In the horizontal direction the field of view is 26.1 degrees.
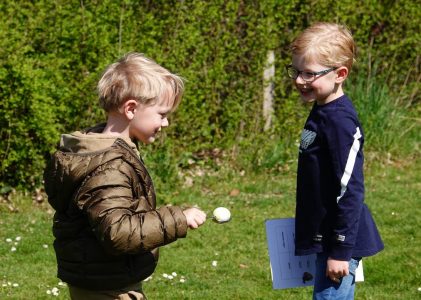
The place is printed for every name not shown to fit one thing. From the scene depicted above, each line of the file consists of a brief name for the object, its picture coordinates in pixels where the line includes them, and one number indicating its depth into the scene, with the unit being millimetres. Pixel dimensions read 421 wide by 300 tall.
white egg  3545
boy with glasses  3643
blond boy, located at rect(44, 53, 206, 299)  3232
